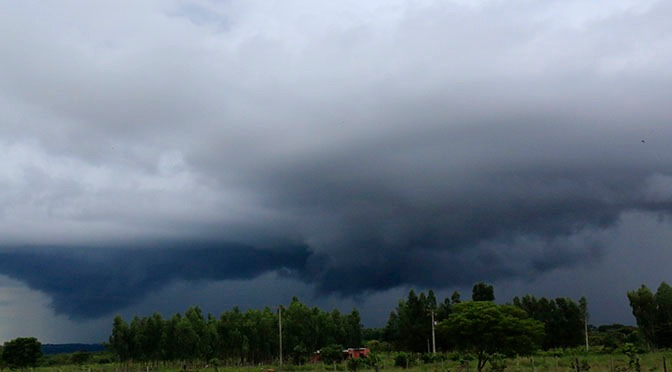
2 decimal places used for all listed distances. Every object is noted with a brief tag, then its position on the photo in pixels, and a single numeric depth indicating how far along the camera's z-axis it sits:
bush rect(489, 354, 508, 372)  45.75
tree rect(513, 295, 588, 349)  96.62
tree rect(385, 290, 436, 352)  92.38
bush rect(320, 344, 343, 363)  71.38
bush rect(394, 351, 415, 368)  58.38
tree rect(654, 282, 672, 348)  88.94
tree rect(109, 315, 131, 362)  80.62
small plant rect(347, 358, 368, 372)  52.72
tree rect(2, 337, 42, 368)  79.44
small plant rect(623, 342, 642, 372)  60.22
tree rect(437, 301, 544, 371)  44.25
